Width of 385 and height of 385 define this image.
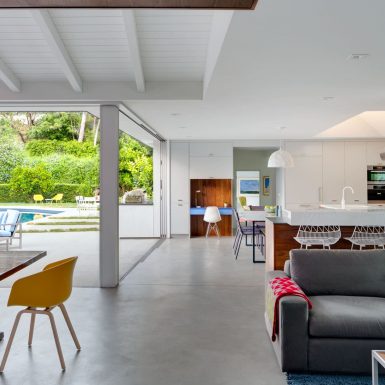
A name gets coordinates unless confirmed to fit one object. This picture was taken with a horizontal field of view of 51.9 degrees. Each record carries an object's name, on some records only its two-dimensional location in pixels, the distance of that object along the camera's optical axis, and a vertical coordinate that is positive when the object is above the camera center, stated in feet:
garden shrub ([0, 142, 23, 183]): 54.08 +5.45
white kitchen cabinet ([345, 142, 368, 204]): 31.14 +2.12
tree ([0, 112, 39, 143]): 58.70 +11.22
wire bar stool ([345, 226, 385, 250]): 17.65 -1.85
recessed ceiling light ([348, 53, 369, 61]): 11.55 +4.15
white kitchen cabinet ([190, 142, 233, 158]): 32.68 +3.90
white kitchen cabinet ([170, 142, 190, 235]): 32.60 +0.85
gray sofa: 9.14 -3.26
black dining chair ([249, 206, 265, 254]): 24.56 -2.31
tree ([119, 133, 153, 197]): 44.88 +3.64
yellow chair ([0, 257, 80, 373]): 9.36 -2.30
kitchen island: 17.46 -1.23
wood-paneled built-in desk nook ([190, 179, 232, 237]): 33.96 -0.07
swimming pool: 52.70 -2.25
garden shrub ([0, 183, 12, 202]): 51.80 +0.48
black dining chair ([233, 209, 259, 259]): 24.07 -2.22
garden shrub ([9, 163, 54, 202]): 54.08 +2.12
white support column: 17.60 -0.43
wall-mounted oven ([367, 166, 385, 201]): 31.30 +1.10
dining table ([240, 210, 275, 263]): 28.22 -1.32
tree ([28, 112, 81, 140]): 60.29 +10.74
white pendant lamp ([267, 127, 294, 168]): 23.07 +2.13
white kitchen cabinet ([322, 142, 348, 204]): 31.32 +1.82
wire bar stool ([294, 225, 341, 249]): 17.43 -1.83
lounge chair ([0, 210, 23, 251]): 25.48 -1.71
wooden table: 9.11 -1.64
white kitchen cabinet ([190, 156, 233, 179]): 32.65 +2.41
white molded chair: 30.69 -1.47
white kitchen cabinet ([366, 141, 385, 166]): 31.22 +3.39
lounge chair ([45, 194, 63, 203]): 54.65 -0.34
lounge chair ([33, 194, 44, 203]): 54.34 -0.20
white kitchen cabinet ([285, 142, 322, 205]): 31.53 +1.95
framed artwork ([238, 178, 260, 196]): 38.60 +0.89
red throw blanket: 9.70 -2.45
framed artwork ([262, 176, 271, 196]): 38.78 +0.94
